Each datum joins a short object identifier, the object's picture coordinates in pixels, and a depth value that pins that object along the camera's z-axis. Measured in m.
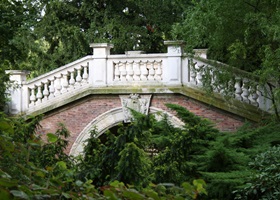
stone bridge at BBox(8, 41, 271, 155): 14.34
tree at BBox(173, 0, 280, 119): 11.99
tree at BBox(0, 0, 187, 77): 21.94
